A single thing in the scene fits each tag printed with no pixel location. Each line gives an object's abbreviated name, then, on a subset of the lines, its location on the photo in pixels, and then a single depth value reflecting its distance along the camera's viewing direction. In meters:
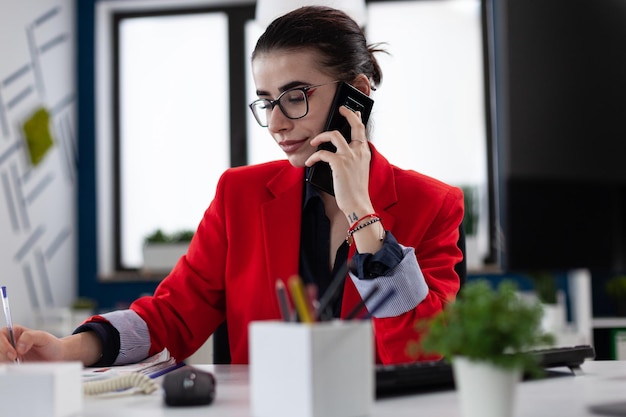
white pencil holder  0.69
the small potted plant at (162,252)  4.09
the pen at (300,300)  0.70
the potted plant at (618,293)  3.54
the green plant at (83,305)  3.97
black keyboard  0.90
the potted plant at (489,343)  0.64
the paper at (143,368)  1.07
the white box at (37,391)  0.75
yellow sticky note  3.81
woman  1.39
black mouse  0.86
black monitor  0.79
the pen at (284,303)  0.74
